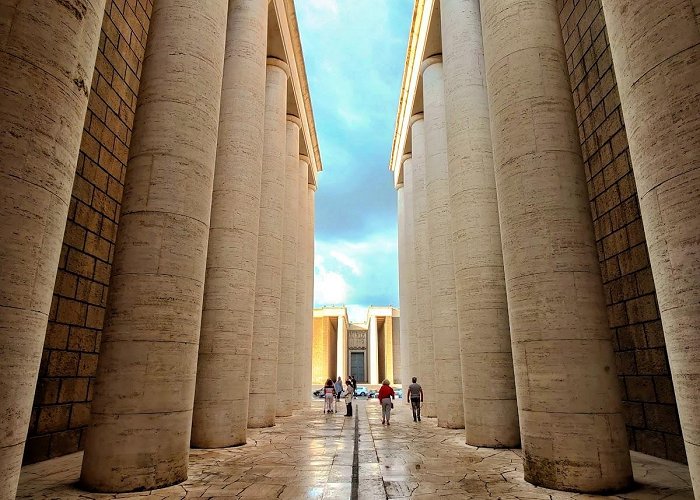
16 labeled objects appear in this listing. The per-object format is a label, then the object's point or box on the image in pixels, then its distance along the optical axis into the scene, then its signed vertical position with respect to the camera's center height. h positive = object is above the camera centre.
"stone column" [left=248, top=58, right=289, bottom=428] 13.82 +3.76
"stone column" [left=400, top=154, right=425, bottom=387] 23.44 +4.21
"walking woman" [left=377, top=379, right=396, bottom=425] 14.18 -0.89
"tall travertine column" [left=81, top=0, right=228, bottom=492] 6.53 +1.51
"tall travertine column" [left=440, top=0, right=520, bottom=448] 9.91 +2.95
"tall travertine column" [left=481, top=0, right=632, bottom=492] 6.34 +1.45
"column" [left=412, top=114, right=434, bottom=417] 18.14 +4.28
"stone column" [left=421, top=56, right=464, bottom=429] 13.42 +3.69
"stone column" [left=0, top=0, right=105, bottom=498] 4.10 +1.73
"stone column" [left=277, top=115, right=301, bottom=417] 18.08 +3.76
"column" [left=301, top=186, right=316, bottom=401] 25.39 +4.34
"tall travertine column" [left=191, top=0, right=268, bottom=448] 10.00 +3.02
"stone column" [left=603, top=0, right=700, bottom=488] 4.19 +1.94
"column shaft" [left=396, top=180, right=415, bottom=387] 25.84 +5.00
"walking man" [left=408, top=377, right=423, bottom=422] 15.55 -0.92
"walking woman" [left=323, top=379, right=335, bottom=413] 19.39 -0.97
